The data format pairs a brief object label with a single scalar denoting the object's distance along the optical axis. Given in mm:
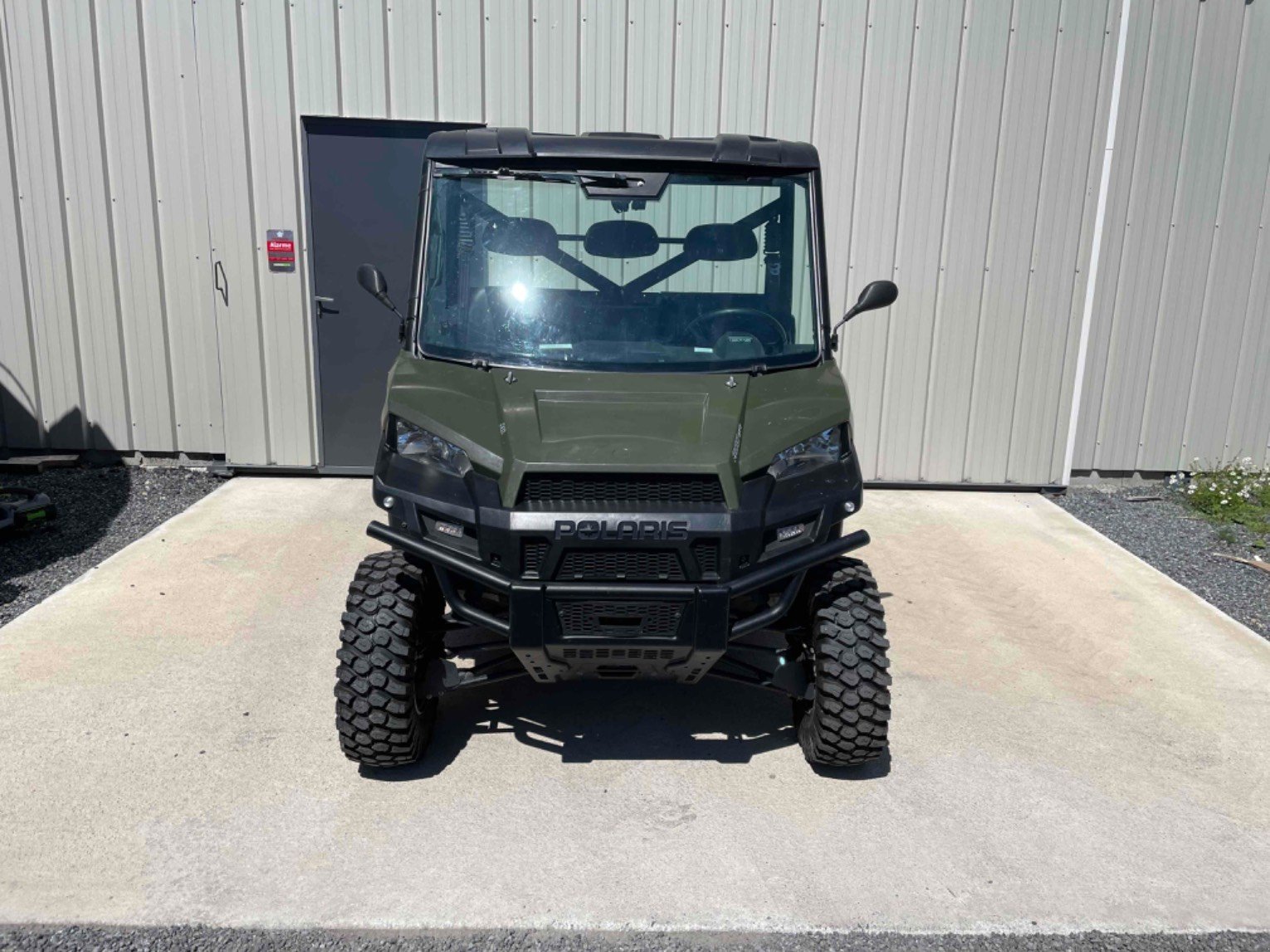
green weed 7098
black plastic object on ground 5906
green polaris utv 3229
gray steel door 6965
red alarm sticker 7012
